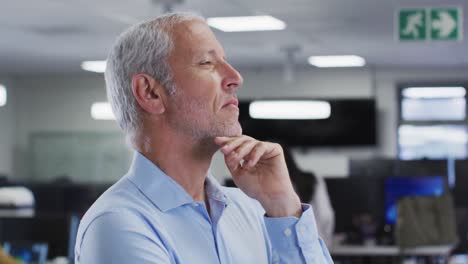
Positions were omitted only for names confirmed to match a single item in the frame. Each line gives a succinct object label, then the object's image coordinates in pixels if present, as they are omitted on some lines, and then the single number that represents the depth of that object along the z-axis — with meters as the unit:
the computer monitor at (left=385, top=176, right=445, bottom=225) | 7.15
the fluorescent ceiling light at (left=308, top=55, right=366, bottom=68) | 11.61
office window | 12.71
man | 1.25
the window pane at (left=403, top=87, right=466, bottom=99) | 12.71
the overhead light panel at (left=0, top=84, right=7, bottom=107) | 13.80
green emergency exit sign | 7.36
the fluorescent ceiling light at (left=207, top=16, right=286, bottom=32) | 8.39
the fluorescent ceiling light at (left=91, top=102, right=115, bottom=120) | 13.70
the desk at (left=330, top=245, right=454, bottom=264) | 7.11
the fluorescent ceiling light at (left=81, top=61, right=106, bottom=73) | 12.01
